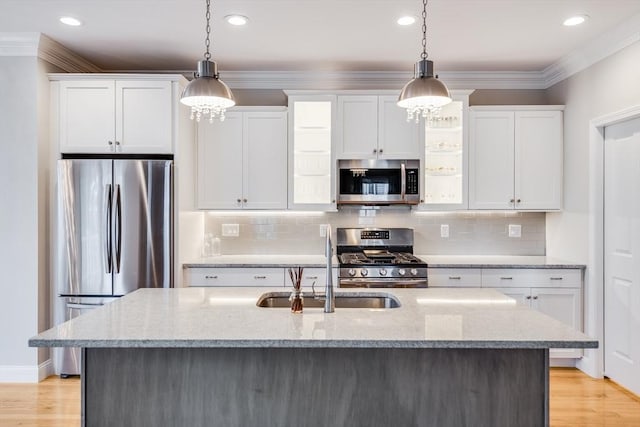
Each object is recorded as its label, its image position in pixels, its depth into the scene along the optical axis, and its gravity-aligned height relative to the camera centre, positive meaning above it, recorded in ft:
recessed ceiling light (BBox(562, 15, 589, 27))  10.25 +4.53
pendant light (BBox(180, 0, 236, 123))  7.03 +1.91
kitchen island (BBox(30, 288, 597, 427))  6.01 -2.42
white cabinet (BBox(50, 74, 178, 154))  12.05 +2.68
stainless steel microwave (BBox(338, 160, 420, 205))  13.46 +0.82
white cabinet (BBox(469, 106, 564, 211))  13.56 +1.63
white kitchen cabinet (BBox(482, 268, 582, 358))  12.40 -2.25
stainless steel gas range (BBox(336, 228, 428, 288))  12.28 -1.48
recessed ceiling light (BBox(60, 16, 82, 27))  10.37 +4.56
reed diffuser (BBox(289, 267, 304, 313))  6.73 -1.36
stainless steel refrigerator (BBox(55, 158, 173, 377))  11.66 -0.46
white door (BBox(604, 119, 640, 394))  10.77 -1.16
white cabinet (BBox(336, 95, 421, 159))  13.46 +2.43
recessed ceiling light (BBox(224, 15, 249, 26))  10.32 +4.56
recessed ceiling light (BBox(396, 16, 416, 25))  10.34 +4.55
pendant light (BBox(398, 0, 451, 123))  6.91 +1.87
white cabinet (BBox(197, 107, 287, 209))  13.61 +1.55
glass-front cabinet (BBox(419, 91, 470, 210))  13.56 +1.59
